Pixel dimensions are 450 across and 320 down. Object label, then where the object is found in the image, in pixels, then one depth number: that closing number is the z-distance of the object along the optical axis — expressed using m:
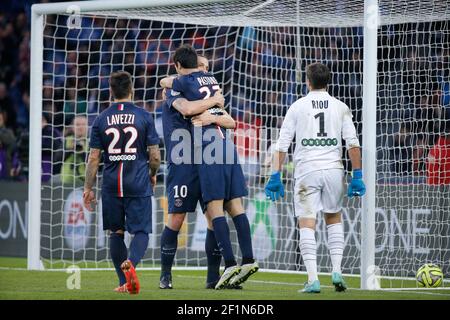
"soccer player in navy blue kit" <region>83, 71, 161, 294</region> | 17.11
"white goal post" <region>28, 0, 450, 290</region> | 20.62
